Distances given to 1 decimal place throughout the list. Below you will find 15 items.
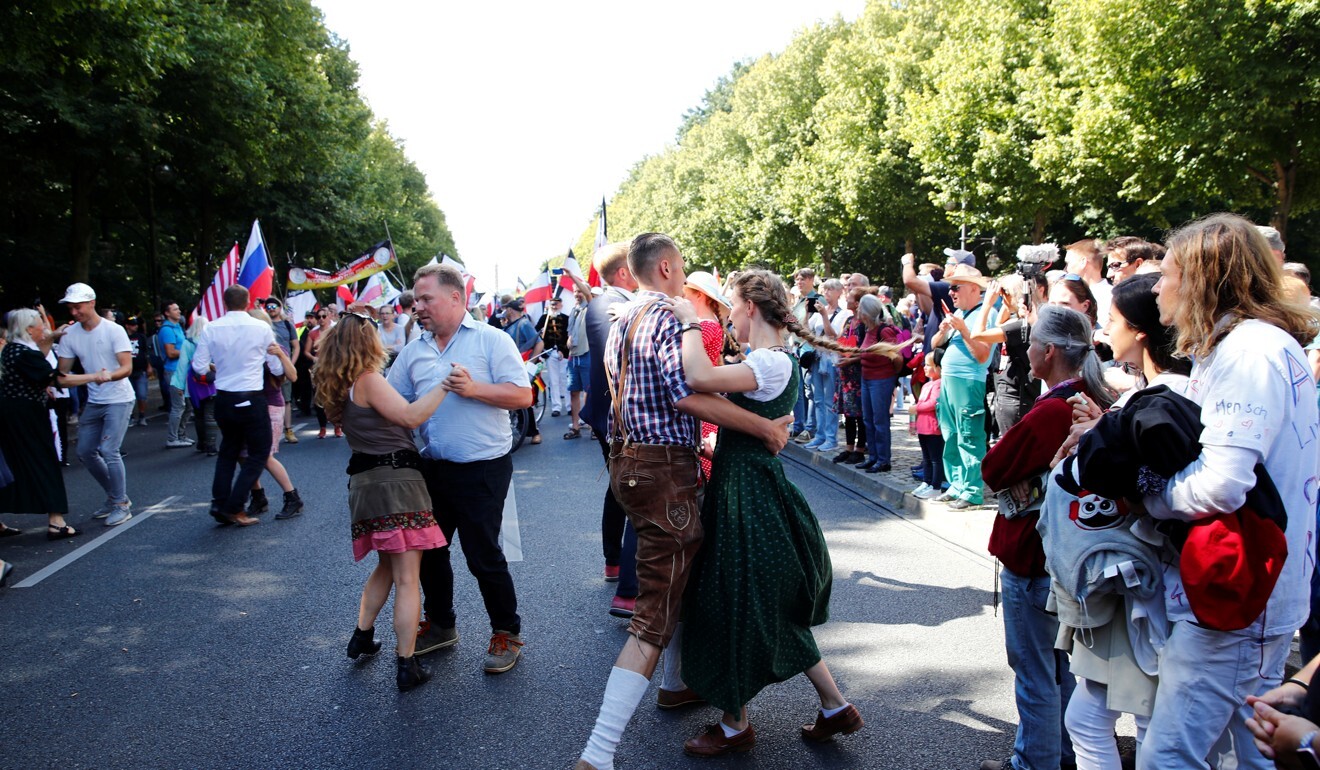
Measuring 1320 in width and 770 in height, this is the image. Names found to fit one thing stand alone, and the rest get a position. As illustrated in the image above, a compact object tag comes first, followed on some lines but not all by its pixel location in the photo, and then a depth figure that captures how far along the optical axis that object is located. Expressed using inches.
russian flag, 423.8
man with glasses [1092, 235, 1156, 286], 218.7
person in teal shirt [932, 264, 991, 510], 282.7
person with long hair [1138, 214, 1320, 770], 87.0
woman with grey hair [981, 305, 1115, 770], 121.5
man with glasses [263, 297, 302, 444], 519.4
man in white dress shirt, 303.0
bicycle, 459.6
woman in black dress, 286.0
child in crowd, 313.7
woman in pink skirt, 168.9
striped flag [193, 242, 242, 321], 453.7
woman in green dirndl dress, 131.7
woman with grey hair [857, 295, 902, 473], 356.2
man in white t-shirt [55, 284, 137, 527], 314.7
